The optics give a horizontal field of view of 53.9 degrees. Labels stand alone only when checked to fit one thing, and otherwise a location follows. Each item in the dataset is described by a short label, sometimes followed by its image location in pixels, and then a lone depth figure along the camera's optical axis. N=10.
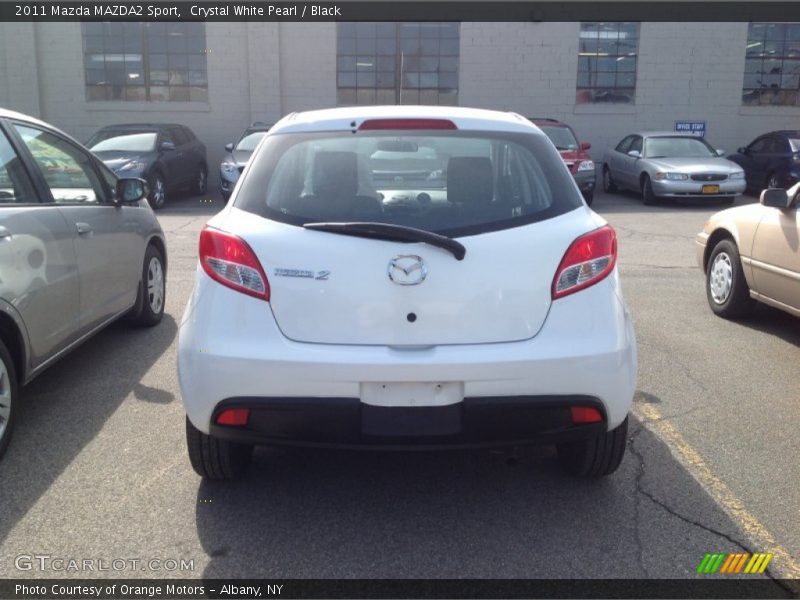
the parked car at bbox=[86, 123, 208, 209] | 14.69
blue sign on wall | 19.75
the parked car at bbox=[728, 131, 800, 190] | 16.09
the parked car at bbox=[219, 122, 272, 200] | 14.88
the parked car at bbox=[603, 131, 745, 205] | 14.98
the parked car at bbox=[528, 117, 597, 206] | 15.08
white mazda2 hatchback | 2.98
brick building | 19.41
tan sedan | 5.72
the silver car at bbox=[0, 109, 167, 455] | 3.98
